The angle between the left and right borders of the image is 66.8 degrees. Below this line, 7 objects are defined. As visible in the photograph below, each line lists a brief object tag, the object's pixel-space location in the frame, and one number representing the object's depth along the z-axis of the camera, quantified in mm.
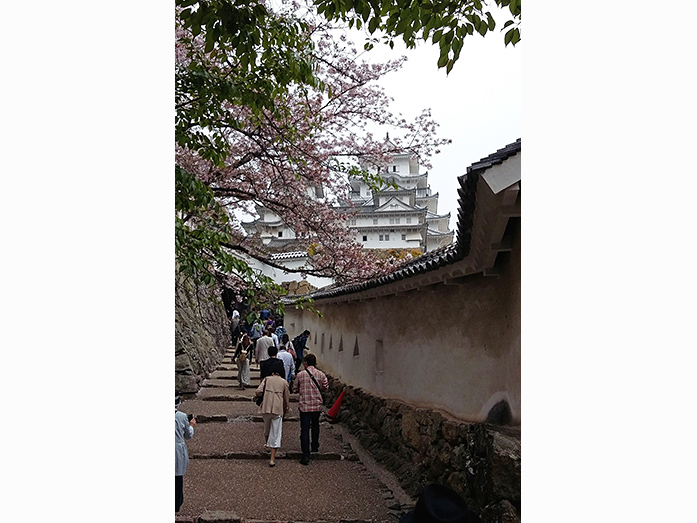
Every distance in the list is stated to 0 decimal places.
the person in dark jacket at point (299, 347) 14477
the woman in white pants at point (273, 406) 7832
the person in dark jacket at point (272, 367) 8023
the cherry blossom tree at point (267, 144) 4867
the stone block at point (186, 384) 12578
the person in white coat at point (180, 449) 4781
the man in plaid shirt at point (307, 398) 8016
